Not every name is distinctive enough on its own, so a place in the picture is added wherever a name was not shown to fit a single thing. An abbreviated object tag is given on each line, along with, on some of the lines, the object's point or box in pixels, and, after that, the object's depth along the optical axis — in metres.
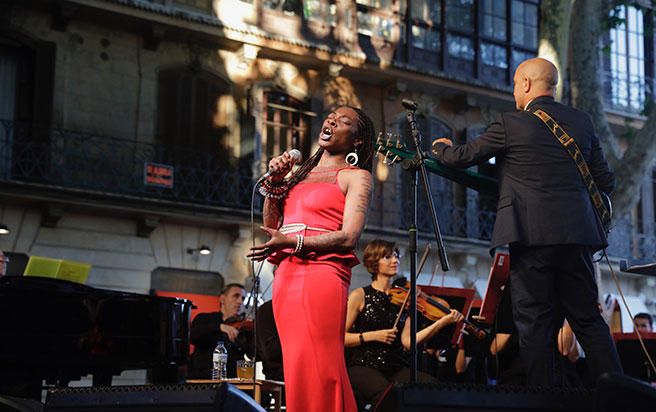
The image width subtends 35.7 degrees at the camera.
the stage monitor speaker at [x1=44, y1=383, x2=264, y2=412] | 3.60
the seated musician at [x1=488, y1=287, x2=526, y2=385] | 8.92
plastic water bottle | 8.25
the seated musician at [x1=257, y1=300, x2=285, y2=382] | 8.04
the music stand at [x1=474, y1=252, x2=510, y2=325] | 7.58
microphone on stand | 5.76
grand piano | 8.35
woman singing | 4.32
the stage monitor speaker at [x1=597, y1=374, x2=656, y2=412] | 3.24
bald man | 4.98
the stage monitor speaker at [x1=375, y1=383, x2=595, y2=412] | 3.74
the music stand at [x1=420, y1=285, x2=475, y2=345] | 8.25
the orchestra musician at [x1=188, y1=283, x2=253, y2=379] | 9.61
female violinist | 7.41
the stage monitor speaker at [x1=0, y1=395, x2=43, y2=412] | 5.38
